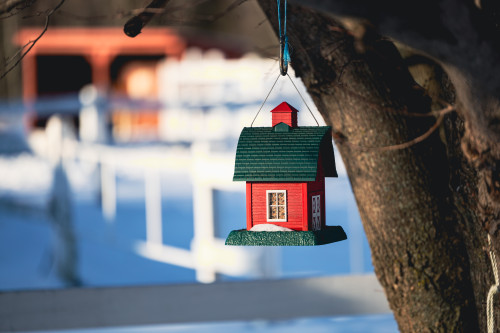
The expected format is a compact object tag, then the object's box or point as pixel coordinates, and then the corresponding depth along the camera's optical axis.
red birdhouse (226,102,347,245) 4.32
